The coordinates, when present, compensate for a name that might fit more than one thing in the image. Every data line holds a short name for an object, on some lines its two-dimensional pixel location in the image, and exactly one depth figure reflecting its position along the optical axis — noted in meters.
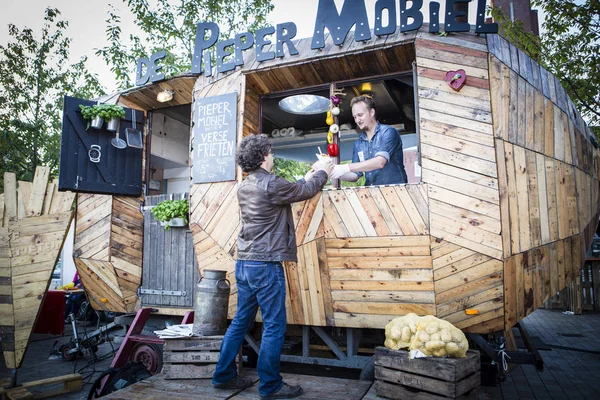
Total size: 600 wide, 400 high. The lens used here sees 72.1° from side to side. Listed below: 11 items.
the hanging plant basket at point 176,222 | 6.20
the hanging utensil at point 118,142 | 6.91
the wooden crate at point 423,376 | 3.39
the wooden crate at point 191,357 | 4.24
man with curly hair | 3.59
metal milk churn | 4.58
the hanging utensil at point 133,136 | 7.05
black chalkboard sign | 5.61
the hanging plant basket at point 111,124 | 6.71
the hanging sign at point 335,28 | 4.50
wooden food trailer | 4.29
